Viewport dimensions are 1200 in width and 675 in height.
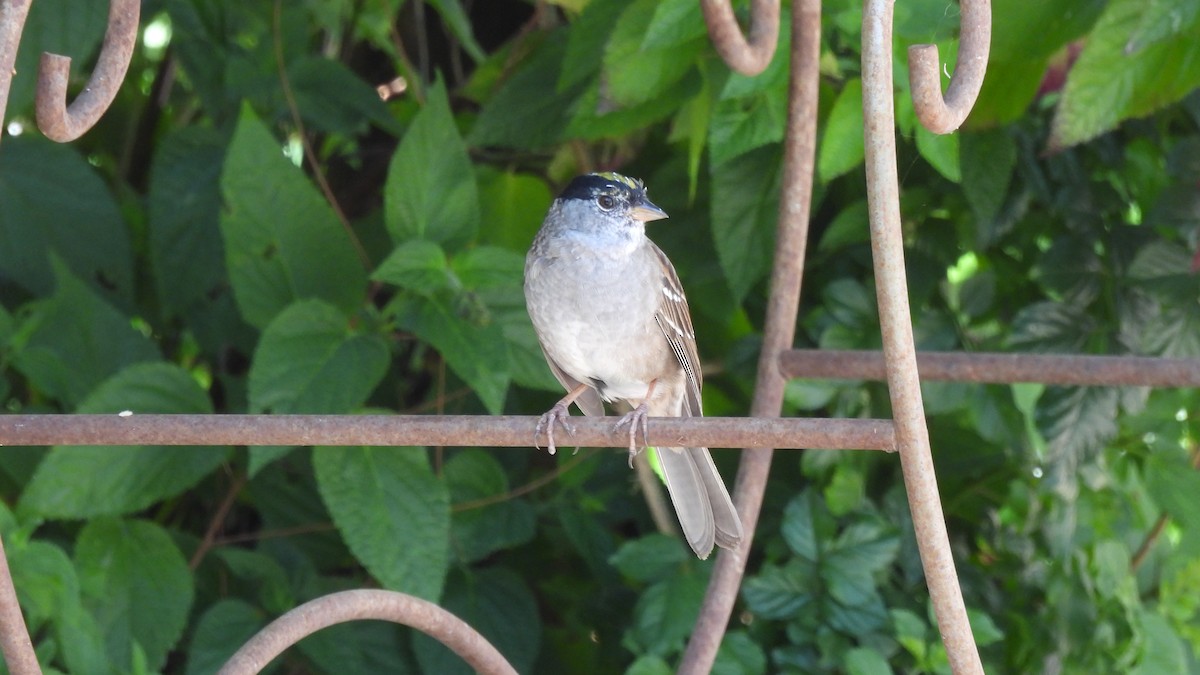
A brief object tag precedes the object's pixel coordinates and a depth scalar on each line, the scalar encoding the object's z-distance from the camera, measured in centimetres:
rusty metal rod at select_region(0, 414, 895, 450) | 332
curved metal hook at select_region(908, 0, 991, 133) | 305
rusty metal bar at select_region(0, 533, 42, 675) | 335
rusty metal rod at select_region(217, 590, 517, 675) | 337
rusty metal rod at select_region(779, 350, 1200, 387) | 406
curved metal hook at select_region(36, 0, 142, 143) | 325
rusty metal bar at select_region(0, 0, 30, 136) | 318
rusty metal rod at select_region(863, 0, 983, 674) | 314
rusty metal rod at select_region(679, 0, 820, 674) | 453
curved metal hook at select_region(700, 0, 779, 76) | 403
